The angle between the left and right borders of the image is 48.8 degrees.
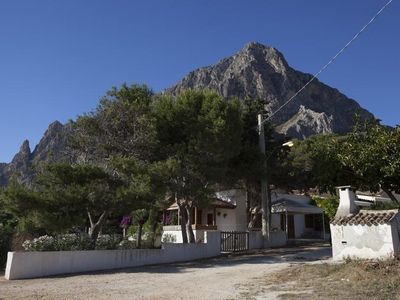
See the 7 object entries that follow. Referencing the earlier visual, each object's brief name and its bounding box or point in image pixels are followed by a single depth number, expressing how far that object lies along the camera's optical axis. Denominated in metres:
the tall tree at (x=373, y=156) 17.92
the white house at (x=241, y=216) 32.78
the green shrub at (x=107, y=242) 17.89
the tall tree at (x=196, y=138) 20.05
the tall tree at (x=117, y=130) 19.72
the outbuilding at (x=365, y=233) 13.73
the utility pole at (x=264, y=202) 25.45
